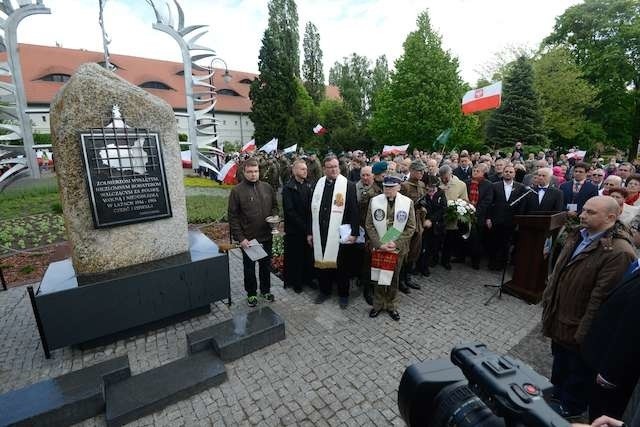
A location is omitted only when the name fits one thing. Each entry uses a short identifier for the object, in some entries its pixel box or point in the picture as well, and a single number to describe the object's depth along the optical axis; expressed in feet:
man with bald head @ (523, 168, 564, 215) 18.51
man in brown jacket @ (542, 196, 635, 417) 8.73
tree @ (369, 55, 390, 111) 137.80
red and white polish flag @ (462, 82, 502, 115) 36.52
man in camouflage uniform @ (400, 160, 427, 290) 18.10
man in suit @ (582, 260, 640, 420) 7.12
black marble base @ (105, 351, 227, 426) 9.88
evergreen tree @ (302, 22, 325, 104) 135.95
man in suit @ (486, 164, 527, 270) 19.24
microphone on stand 18.74
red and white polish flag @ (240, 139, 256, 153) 47.34
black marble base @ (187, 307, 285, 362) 12.37
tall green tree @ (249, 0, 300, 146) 104.94
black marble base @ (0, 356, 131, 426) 9.41
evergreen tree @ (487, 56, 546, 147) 72.23
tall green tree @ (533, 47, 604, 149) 78.12
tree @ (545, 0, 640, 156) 87.35
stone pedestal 12.12
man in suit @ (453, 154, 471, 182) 27.07
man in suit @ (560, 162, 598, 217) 20.80
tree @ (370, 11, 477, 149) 76.84
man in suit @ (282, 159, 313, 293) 17.02
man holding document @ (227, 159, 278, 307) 15.29
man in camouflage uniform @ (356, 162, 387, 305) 17.03
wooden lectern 15.80
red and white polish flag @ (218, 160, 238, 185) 32.78
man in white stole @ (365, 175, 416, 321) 15.06
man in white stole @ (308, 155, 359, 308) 16.42
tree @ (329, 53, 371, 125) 133.28
